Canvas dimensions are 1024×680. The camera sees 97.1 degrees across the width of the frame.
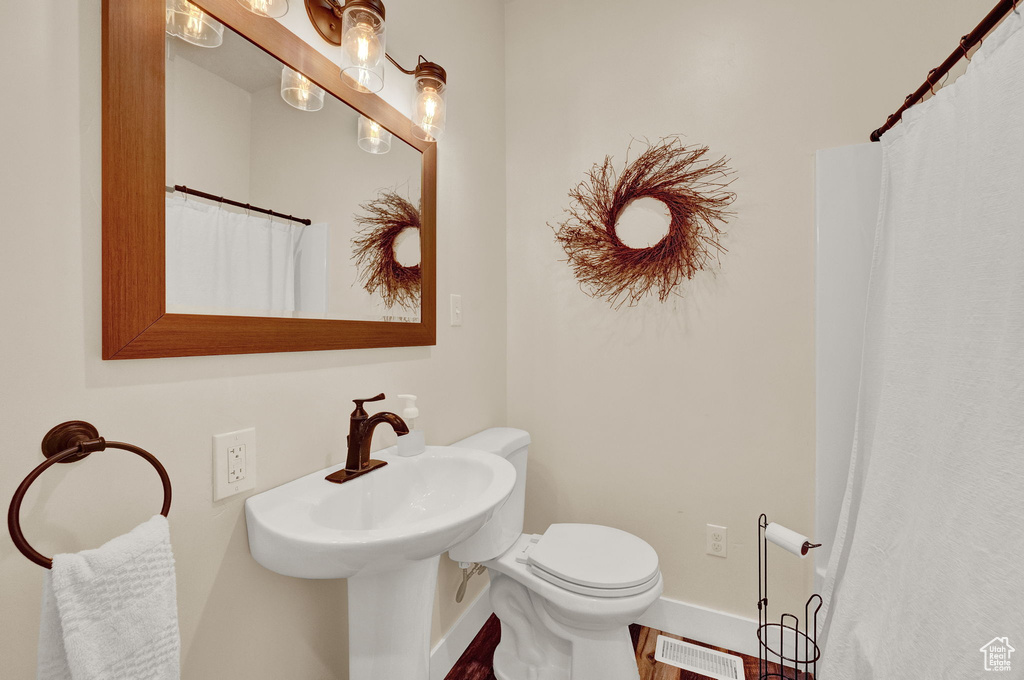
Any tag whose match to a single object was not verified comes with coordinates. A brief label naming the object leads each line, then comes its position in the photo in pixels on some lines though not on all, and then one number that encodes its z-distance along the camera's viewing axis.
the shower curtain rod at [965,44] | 0.78
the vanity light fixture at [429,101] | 1.30
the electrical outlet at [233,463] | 0.84
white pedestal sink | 0.75
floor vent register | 1.50
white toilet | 1.27
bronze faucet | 1.05
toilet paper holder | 1.44
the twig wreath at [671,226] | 1.64
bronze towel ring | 0.55
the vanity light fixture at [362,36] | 1.02
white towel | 0.53
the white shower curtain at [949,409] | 0.69
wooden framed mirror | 0.69
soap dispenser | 1.19
